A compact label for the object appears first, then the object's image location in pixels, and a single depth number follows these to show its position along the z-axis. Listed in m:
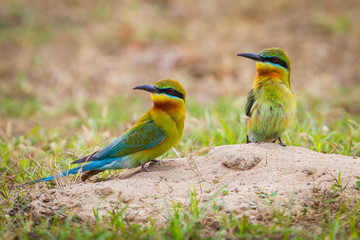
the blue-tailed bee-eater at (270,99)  6.57
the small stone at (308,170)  5.55
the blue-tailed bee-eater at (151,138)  6.17
